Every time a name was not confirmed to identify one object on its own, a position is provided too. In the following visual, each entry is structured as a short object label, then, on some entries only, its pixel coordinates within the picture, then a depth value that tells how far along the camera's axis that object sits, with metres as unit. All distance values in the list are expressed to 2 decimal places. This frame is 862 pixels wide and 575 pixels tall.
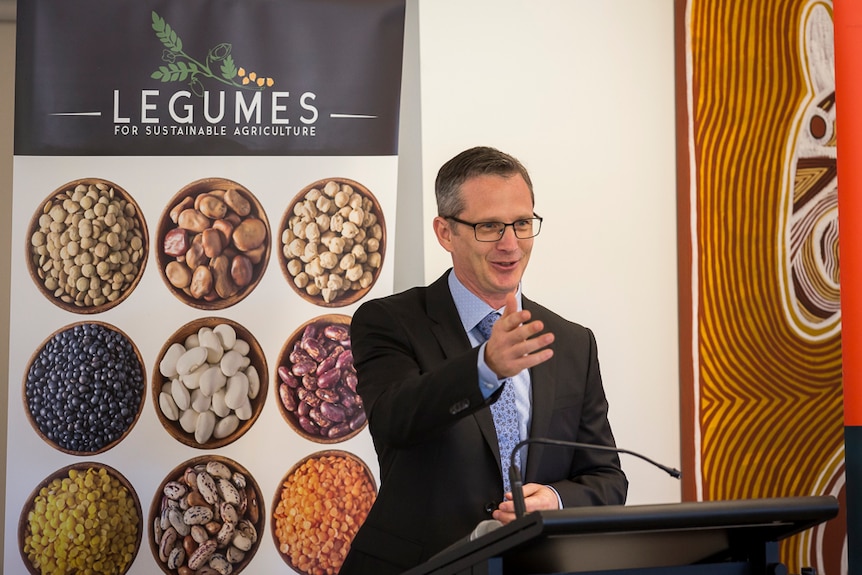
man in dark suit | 5.55
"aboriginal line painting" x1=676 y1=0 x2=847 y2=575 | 6.49
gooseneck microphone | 4.58
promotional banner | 6.29
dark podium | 4.18
